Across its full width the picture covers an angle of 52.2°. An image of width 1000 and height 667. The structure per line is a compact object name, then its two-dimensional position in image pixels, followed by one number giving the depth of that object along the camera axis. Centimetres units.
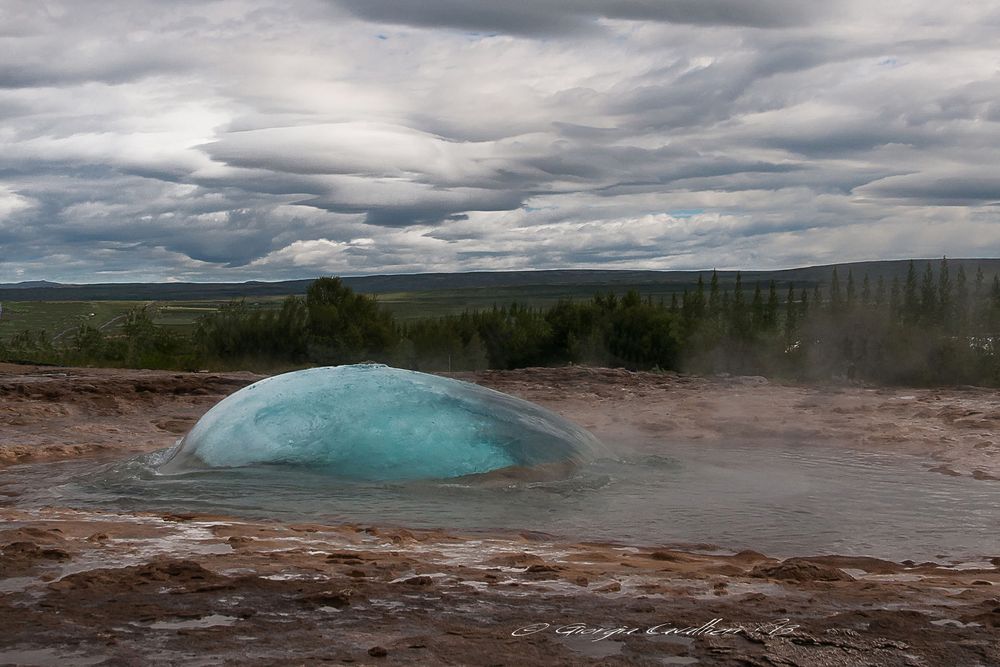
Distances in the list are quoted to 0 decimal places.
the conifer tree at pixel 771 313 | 3739
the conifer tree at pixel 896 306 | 3626
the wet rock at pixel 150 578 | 401
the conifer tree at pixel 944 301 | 3582
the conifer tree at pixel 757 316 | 3591
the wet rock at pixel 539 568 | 437
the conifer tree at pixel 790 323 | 3400
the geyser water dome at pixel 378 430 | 736
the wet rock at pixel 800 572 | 439
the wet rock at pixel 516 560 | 460
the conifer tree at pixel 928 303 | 3581
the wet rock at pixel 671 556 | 494
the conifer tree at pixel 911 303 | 3600
